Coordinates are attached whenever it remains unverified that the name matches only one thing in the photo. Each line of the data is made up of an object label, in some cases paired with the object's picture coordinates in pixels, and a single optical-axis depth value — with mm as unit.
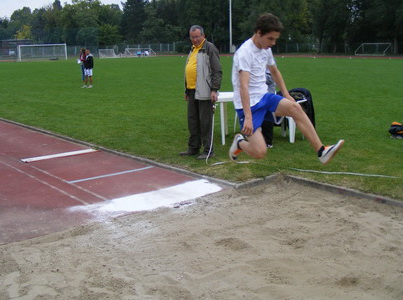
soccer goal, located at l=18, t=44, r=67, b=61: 65212
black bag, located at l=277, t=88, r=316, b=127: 9398
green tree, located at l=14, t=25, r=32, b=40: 123588
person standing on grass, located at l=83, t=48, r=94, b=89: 22531
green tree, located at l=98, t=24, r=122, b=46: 97500
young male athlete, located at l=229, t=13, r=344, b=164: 5430
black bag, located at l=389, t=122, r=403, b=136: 9688
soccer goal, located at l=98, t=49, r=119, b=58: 75000
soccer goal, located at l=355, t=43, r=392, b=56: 60688
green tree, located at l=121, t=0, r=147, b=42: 112125
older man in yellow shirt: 8017
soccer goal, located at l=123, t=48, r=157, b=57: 80438
